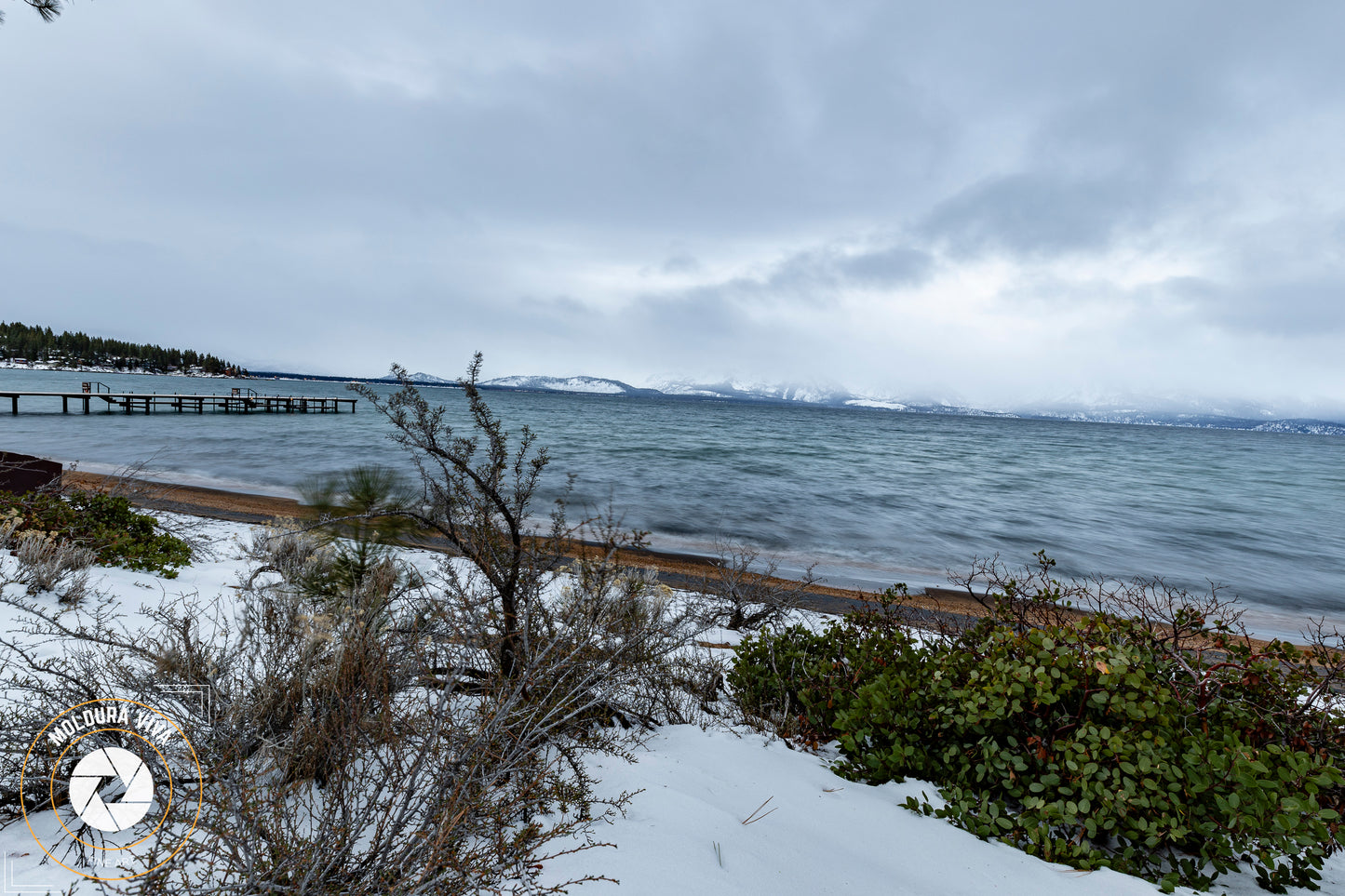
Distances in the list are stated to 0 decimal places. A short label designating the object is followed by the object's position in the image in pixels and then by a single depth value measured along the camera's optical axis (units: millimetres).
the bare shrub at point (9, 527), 4895
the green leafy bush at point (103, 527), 5527
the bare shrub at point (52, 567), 4359
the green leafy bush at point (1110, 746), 2080
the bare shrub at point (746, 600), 6273
